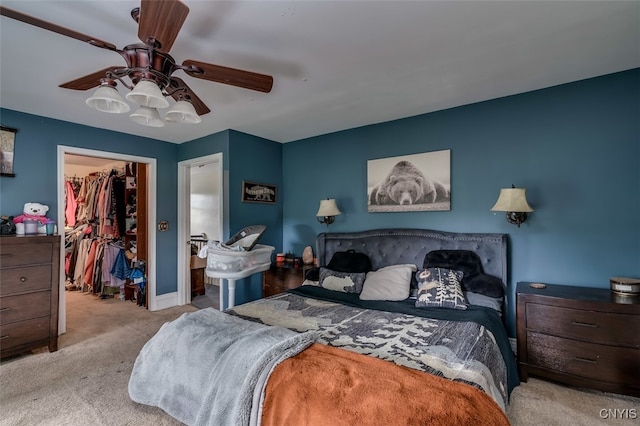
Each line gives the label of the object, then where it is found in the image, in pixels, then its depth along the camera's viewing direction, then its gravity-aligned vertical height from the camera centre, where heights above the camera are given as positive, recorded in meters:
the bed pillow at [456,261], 2.86 -0.44
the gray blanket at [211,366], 1.44 -0.81
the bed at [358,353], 1.25 -0.76
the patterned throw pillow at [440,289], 2.56 -0.64
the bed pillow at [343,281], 3.11 -0.68
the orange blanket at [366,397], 1.15 -0.74
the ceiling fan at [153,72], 1.30 +0.81
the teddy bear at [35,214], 3.17 +0.02
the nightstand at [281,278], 3.79 -0.79
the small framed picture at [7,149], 3.15 +0.69
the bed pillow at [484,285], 2.65 -0.62
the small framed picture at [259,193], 4.07 +0.32
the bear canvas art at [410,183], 3.29 +0.37
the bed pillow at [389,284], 2.85 -0.66
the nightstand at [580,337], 2.12 -0.90
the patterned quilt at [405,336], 1.59 -0.78
